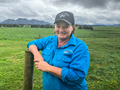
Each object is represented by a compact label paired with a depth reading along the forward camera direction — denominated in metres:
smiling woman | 1.23
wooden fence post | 1.71
